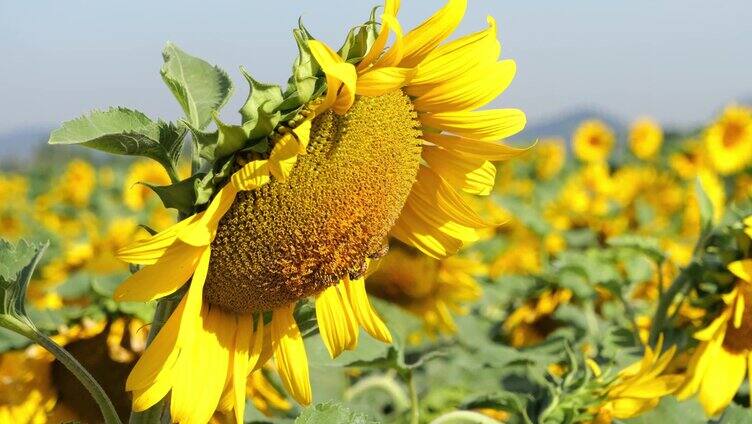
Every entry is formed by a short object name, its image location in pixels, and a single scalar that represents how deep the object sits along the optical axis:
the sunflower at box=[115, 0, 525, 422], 1.14
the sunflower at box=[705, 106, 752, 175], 6.40
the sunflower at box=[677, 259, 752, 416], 1.89
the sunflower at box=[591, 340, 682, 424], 1.65
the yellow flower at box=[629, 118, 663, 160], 8.06
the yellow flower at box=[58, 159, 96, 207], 7.10
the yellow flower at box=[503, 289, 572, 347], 2.97
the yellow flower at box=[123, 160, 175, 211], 5.48
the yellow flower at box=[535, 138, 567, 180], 8.65
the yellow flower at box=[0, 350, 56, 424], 1.65
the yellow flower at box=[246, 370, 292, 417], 1.80
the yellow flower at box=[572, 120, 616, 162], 8.00
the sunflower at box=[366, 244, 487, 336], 3.07
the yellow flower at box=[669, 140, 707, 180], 7.04
